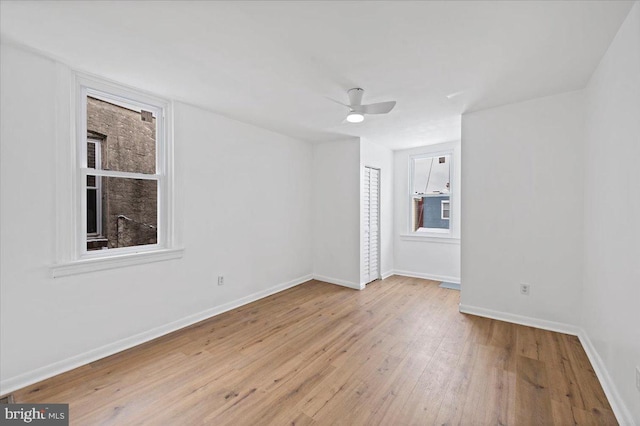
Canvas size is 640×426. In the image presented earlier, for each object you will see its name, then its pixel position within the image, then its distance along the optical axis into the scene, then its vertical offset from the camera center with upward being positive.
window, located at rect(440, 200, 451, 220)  5.19 +0.05
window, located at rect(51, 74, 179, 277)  2.37 +0.33
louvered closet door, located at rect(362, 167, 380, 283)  4.80 -0.24
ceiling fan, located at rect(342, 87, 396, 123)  2.68 +1.04
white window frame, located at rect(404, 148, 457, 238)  5.05 +0.26
